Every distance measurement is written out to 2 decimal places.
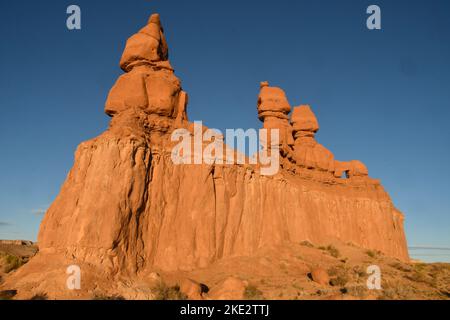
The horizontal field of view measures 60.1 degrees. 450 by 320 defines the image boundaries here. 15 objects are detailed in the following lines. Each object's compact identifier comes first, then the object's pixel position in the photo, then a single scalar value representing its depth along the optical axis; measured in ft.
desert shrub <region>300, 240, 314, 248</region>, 112.07
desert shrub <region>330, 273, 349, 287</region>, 76.22
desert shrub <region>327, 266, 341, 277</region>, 85.61
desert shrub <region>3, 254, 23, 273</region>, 78.93
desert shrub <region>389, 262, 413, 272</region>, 109.61
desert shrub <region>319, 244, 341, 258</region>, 113.47
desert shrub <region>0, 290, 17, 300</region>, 53.98
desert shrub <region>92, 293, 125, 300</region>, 56.29
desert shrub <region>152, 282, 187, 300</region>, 60.08
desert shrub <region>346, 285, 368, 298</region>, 62.43
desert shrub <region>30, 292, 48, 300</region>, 54.80
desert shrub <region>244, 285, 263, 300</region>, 61.46
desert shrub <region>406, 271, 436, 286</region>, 91.25
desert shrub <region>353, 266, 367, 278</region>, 87.35
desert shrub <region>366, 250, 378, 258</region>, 123.13
